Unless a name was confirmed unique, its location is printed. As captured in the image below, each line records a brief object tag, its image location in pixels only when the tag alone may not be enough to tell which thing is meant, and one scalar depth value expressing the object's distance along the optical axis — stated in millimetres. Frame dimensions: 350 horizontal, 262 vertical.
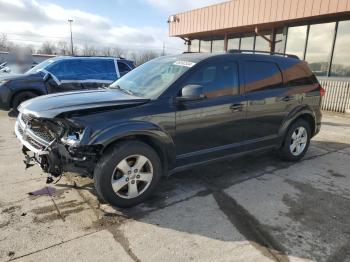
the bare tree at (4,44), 69125
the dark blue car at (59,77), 8830
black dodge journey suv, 3348
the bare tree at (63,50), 72231
